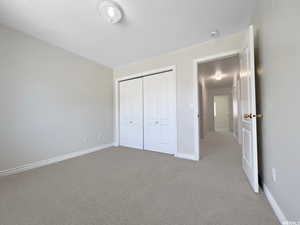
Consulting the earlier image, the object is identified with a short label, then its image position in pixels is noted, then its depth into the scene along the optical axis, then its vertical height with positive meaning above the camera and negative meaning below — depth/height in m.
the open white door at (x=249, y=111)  1.53 +0.01
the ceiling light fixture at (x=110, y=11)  1.72 +1.54
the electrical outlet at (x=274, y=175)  1.23 -0.65
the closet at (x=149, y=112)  3.05 +0.02
